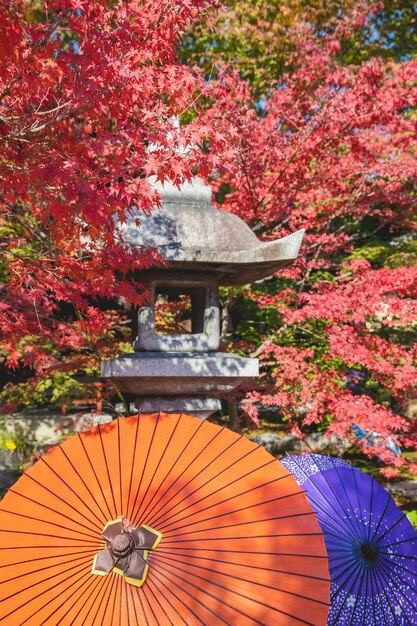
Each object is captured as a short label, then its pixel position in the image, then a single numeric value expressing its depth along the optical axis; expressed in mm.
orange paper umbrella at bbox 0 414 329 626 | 1587
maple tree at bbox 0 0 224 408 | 2578
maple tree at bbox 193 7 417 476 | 5828
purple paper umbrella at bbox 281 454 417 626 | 2127
